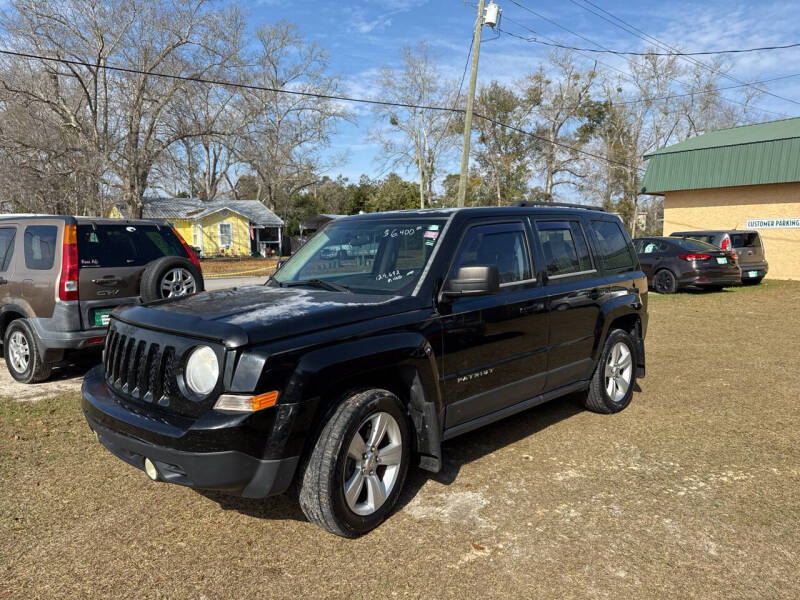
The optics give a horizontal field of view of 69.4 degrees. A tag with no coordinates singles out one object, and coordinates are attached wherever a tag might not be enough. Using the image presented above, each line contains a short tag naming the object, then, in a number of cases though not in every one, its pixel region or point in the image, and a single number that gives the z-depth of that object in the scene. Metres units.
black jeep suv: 2.85
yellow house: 40.31
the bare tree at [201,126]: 30.66
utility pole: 18.48
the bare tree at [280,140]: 47.59
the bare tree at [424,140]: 47.94
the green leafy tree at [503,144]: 46.94
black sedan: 15.02
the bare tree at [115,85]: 26.50
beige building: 19.98
